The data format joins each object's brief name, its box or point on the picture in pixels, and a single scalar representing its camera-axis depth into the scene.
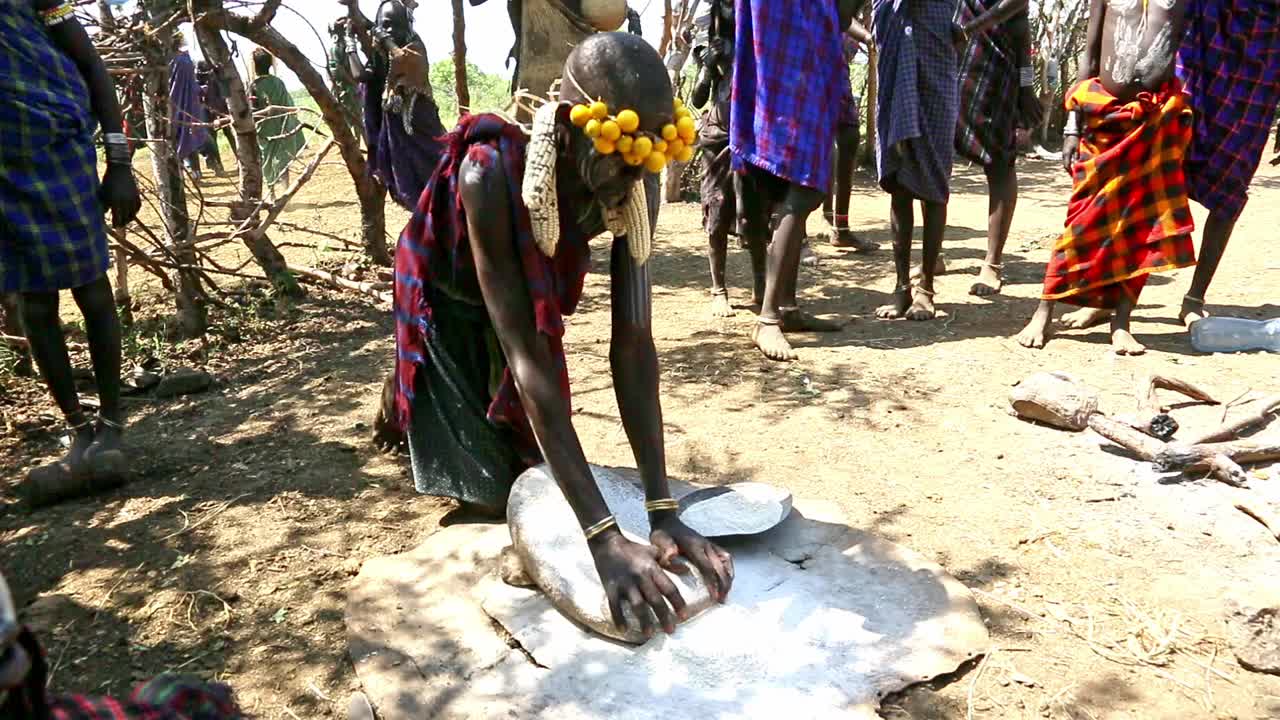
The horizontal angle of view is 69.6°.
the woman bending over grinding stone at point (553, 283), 1.79
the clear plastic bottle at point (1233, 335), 3.57
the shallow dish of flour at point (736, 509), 2.11
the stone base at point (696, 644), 1.71
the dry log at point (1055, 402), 2.86
